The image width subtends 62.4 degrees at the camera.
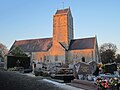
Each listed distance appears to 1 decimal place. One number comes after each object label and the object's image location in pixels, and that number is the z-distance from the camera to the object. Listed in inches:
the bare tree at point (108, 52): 1496.0
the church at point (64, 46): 1595.4
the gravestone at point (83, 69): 334.4
